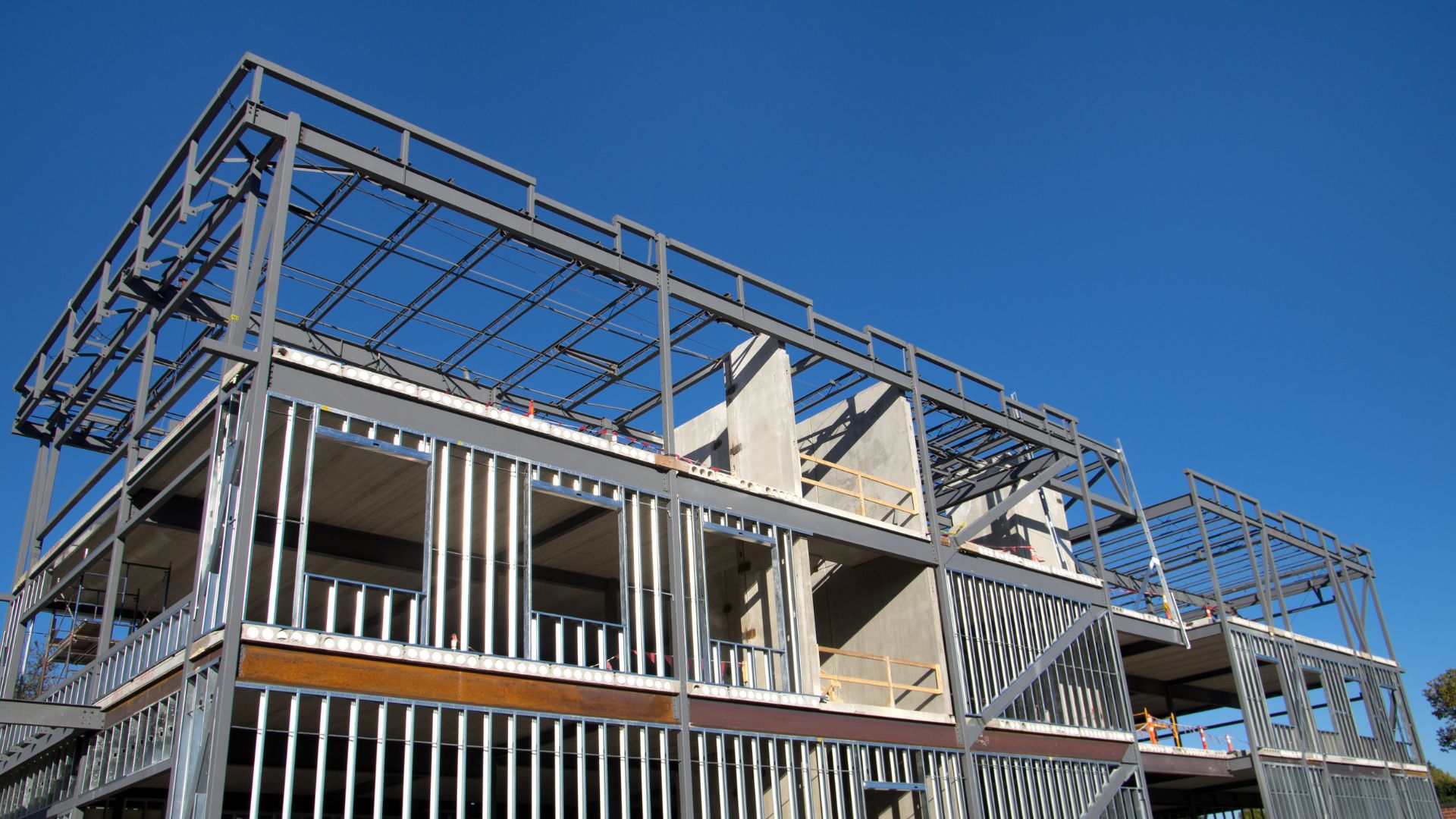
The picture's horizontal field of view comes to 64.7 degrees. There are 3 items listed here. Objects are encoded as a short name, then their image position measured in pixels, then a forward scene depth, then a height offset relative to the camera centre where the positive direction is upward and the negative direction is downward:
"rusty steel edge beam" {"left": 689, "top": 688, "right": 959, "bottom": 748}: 20.84 +3.78
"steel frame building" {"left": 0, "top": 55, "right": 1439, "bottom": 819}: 17.08 +7.42
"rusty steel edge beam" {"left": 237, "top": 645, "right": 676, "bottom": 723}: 15.68 +3.76
